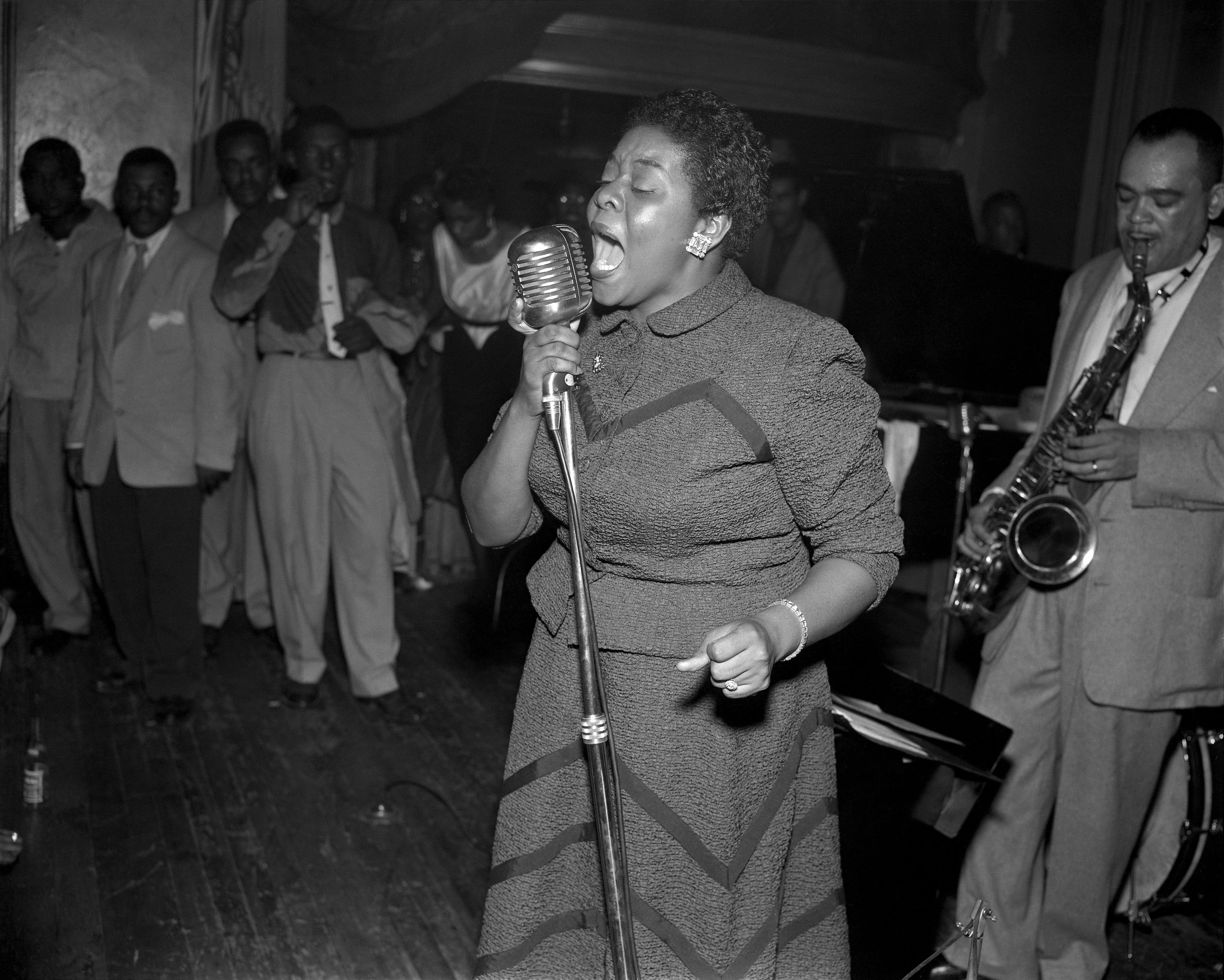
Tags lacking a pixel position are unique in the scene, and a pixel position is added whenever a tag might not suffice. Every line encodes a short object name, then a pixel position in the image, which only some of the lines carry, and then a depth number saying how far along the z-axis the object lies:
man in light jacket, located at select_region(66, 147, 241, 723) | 4.71
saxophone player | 2.92
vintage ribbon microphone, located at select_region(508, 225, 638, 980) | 1.58
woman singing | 1.92
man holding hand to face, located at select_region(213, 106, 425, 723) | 4.75
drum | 3.34
